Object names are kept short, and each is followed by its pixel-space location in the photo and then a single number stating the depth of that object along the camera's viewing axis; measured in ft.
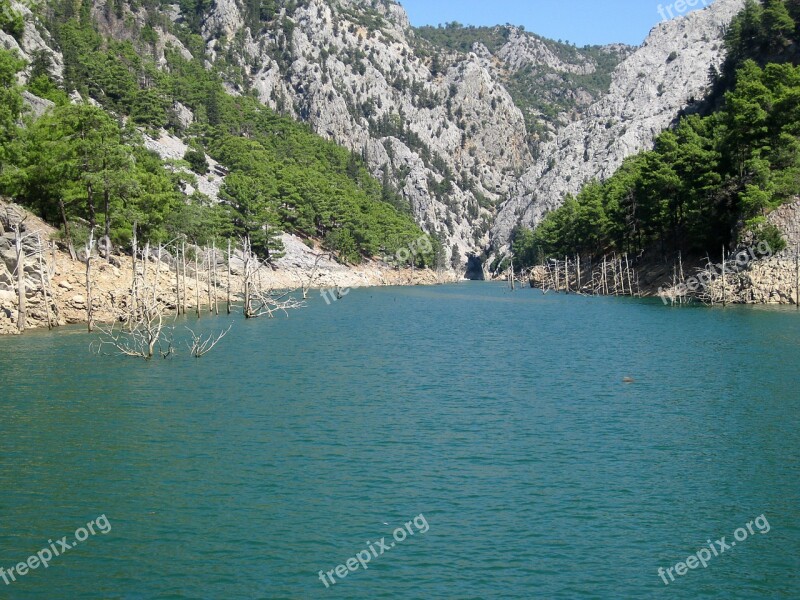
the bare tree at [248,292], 221.66
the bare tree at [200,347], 151.53
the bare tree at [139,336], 146.72
